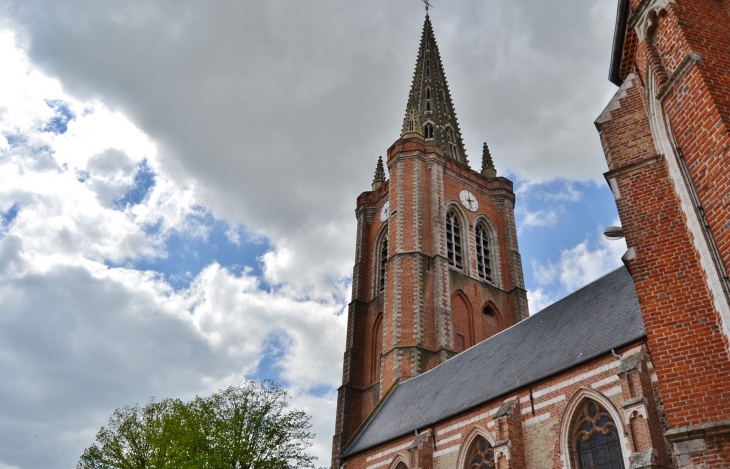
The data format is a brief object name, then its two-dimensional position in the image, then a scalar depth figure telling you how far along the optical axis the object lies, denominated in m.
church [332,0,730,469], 6.76
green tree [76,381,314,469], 19.62
